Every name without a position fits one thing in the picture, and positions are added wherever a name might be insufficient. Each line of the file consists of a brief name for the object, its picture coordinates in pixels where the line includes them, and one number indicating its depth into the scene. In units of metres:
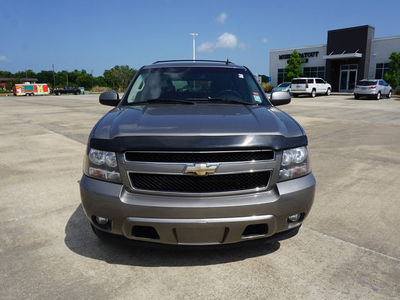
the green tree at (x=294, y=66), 41.97
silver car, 25.95
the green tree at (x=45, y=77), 164.71
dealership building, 36.81
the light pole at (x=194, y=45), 39.47
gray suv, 2.31
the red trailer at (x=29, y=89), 62.50
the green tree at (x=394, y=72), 33.38
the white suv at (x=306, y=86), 29.17
